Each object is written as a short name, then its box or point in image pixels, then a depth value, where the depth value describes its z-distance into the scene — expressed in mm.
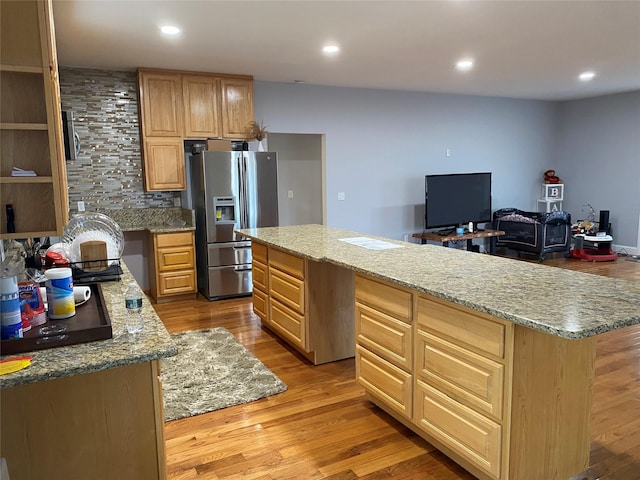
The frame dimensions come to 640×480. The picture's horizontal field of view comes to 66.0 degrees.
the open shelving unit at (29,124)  1505
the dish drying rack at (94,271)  2507
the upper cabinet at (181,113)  5094
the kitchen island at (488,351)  1819
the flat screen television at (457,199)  6871
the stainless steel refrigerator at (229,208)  5113
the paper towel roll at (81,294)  2033
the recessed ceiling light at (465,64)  4914
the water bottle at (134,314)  1759
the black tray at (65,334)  1547
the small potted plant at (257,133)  5457
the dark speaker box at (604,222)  7375
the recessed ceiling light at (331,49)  4227
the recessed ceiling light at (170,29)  3611
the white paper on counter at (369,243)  3239
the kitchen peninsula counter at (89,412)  1476
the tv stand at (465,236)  6750
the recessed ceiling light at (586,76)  5779
